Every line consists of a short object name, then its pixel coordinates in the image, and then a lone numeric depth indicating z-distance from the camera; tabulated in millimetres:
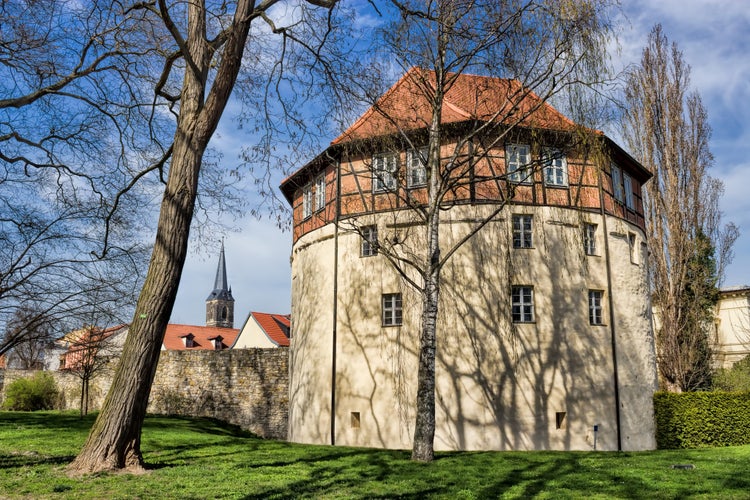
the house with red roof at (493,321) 15438
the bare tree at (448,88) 10242
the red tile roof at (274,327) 43972
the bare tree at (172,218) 7473
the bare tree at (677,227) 21406
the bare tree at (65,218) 9297
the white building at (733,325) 33812
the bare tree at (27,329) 12742
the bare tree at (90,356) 20938
